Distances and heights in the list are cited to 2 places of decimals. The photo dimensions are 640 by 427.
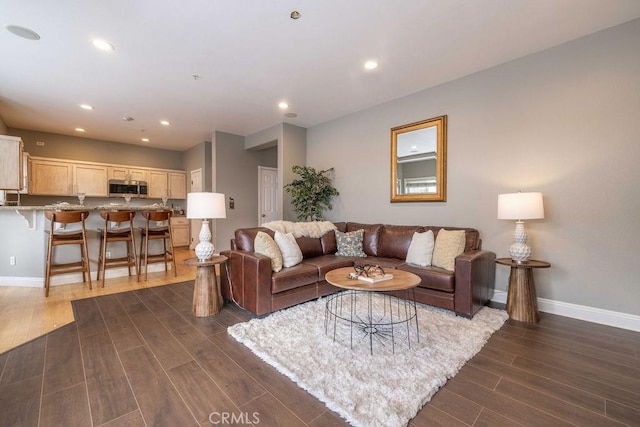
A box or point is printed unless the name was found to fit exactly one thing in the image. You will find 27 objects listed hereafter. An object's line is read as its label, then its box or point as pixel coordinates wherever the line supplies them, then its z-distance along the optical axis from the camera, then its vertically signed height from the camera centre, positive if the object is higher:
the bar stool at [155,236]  4.20 -0.42
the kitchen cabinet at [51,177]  5.62 +0.71
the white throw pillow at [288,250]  3.13 -0.48
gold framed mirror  3.68 +0.68
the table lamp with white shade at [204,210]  2.86 -0.01
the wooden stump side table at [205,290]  2.82 -0.86
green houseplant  4.84 +0.30
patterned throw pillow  3.86 -0.51
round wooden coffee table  2.14 -1.09
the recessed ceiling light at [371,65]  3.08 +1.67
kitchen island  3.77 -0.52
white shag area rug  1.53 -1.09
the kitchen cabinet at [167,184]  7.14 +0.69
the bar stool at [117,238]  3.90 -0.42
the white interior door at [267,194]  6.36 +0.36
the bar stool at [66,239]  3.46 -0.39
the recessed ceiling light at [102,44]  2.66 +1.66
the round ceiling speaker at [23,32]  2.45 +1.66
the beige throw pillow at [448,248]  2.93 -0.45
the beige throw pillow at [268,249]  2.89 -0.43
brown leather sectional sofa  2.68 -0.74
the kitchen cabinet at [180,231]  7.07 -0.57
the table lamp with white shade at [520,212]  2.68 -0.04
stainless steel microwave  6.45 +0.54
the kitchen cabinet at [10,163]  3.95 +0.70
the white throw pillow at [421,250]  3.11 -0.49
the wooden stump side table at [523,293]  2.65 -0.86
